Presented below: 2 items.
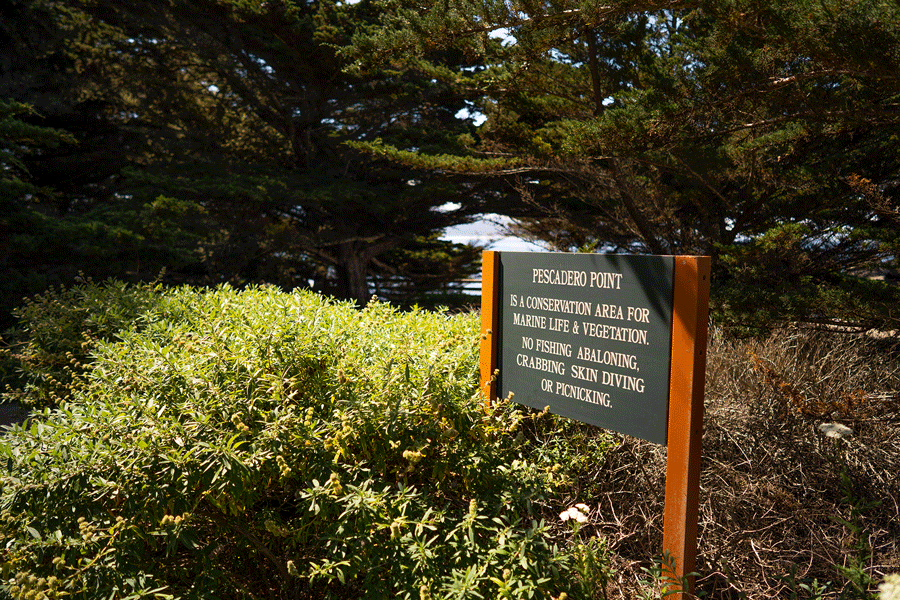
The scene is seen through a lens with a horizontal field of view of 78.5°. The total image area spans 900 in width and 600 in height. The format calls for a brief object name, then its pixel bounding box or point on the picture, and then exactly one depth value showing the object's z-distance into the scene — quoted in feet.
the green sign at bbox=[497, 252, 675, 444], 8.07
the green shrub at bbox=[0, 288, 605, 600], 6.55
